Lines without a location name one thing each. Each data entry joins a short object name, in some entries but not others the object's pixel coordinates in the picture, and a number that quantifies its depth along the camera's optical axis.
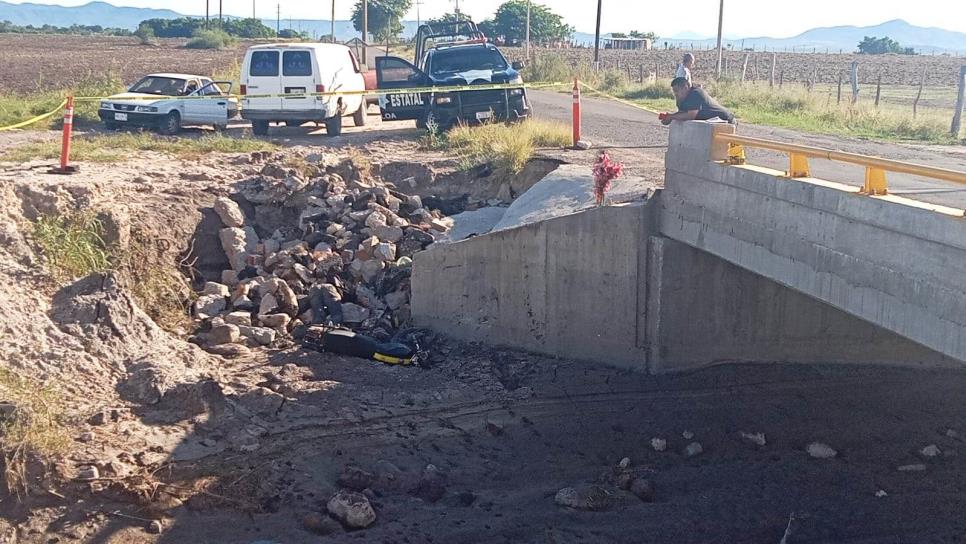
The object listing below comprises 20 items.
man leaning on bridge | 12.34
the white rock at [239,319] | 12.88
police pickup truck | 21.11
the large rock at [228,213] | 14.96
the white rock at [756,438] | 10.50
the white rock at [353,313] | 13.61
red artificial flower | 12.47
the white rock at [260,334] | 12.59
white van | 21.39
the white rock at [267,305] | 13.33
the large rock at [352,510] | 8.50
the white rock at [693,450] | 10.34
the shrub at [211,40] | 73.50
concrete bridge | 8.89
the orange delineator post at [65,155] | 14.67
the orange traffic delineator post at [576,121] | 17.95
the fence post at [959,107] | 22.09
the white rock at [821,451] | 10.18
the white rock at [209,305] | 13.27
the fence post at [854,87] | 28.86
